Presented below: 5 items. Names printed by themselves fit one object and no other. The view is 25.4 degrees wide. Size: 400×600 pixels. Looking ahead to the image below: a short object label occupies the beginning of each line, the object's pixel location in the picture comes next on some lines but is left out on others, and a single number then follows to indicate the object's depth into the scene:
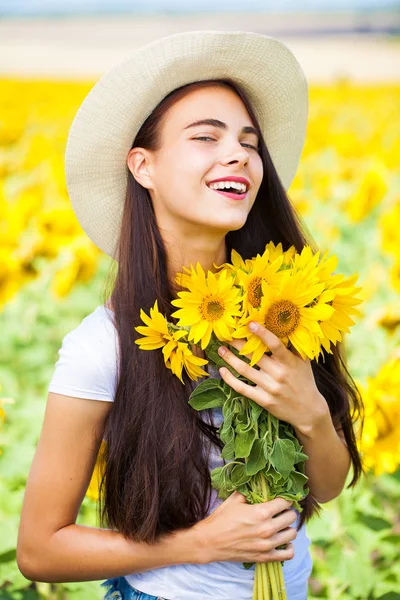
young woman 1.65
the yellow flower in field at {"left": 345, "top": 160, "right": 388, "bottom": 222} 5.27
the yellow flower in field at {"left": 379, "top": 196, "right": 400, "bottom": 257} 4.56
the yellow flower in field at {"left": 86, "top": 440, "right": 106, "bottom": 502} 1.78
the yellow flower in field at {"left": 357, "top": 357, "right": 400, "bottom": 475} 2.47
